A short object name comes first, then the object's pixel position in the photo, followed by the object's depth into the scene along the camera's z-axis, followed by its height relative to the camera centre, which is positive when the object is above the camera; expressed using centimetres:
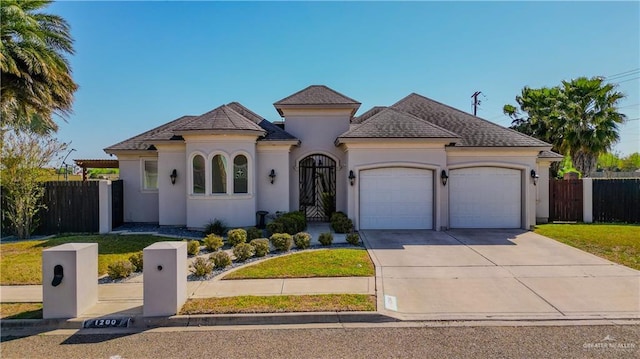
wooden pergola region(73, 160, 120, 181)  1738 +103
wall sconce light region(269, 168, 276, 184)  1341 +24
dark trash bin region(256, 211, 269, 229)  1291 -157
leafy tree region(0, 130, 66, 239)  1123 +27
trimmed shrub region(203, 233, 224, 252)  957 -187
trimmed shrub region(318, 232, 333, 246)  998 -186
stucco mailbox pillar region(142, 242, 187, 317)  533 -169
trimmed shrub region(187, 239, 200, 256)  910 -192
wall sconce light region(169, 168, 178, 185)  1319 +23
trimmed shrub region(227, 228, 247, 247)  998 -178
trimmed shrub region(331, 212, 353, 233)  1191 -167
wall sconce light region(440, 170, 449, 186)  1250 +10
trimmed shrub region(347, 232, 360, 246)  1012 -190
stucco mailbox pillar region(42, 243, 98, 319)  526 -168
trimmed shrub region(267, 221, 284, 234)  1112 -166
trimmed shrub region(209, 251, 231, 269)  788 -196
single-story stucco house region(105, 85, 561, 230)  1234 +48
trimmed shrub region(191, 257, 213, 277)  731 -202
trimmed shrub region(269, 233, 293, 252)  930 -180
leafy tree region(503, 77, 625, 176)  2008 +382
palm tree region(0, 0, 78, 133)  1106 +429
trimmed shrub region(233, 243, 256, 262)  843 -190
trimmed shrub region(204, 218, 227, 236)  1178 -177
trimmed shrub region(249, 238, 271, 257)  887 -188
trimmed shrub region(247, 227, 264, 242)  1059 -178
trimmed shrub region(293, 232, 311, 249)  966 -184
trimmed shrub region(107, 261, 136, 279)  720 -202
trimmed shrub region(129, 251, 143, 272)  772 -196
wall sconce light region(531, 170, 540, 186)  1293 +16
